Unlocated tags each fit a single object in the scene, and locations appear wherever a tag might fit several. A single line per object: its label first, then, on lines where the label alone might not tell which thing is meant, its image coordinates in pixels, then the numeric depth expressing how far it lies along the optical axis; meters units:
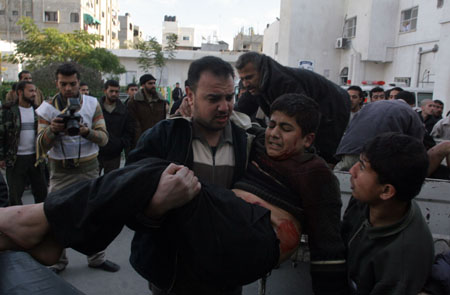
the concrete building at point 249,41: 53.41
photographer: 3.38
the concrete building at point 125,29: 67.12
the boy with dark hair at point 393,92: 7.56
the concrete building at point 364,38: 17.12
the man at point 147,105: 5.96
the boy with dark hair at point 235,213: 1.36
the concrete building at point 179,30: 69.62
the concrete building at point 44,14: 43.59
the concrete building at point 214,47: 47.06
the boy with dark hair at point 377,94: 7.18
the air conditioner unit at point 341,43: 21.44
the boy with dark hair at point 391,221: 1.69
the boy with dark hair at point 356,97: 6.46
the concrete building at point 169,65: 35.00
